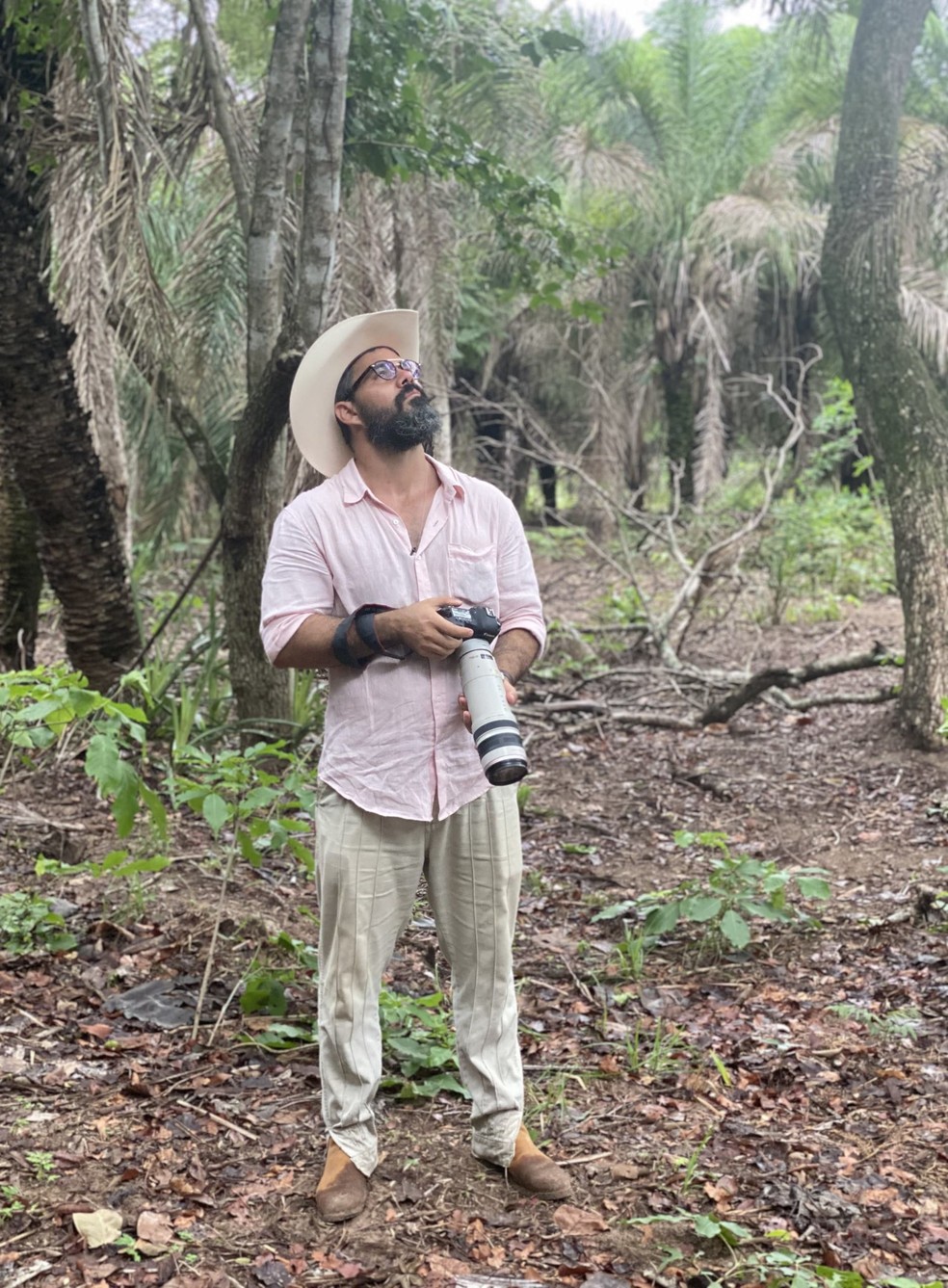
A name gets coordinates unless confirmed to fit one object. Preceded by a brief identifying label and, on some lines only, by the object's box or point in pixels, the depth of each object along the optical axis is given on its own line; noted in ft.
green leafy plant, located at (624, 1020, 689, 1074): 12.57
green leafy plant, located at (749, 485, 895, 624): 41.42
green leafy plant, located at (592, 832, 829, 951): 14.65
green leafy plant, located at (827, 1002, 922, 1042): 13.02
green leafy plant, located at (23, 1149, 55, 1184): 9.99
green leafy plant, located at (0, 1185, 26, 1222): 9.43
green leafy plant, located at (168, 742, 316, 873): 12.34
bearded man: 9.66
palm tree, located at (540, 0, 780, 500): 61.57
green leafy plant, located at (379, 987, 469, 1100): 11.94
